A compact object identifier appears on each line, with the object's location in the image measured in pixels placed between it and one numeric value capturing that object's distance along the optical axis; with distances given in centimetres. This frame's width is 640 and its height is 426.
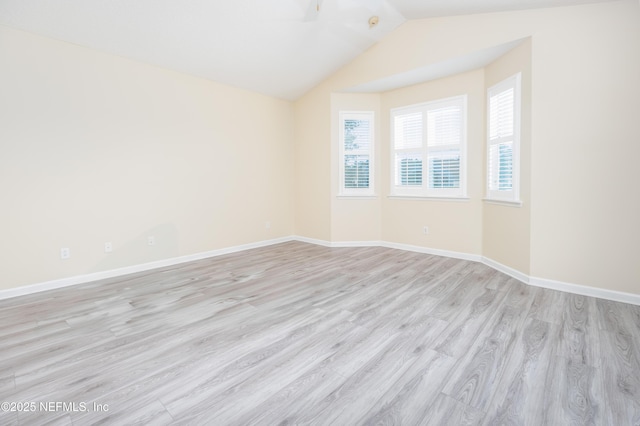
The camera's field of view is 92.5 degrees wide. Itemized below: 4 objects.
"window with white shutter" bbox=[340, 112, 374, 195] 548
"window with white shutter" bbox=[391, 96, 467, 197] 458
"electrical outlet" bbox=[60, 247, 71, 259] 349
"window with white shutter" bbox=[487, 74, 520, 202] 364
